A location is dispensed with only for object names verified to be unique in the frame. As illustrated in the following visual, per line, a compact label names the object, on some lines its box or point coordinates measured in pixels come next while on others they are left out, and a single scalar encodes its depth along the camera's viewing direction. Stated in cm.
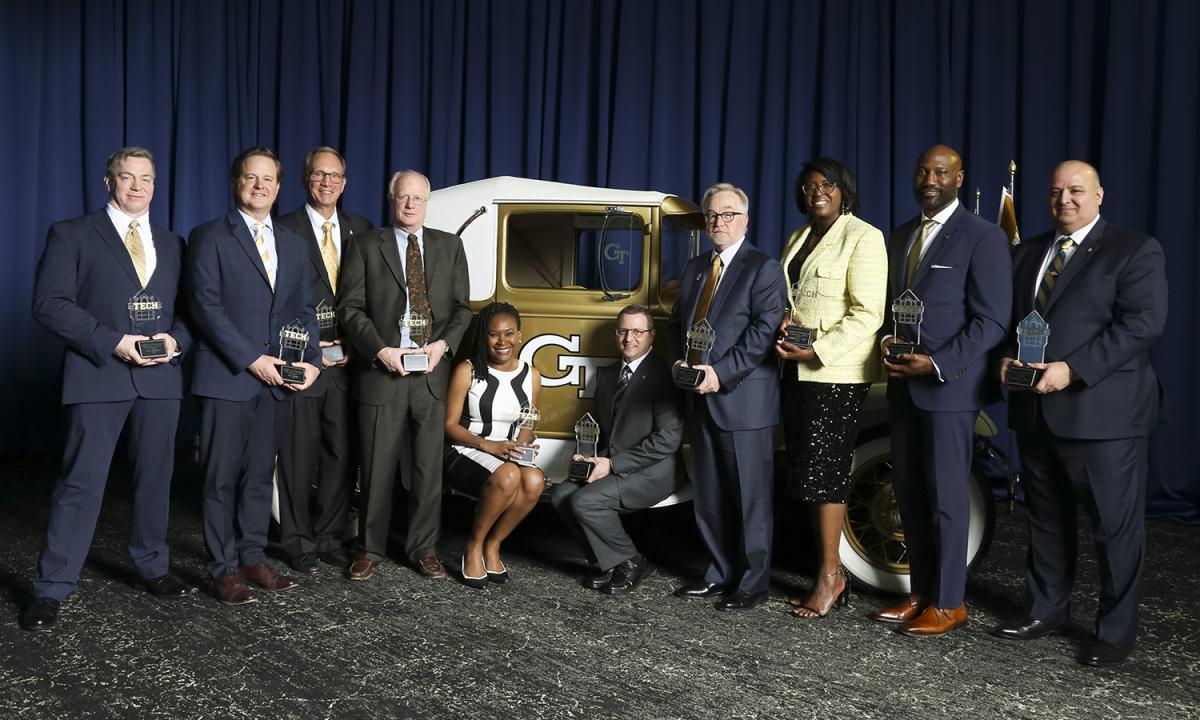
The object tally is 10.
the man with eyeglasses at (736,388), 438
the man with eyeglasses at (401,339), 471
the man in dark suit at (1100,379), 378
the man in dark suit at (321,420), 482
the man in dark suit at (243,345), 427
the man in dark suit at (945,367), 400
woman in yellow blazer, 423
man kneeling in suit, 467
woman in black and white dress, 471
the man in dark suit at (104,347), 395
